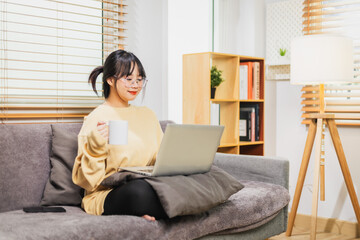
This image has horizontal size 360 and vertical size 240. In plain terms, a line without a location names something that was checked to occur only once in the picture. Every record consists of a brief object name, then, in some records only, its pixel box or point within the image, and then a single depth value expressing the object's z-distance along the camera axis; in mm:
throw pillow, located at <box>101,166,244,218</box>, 1838
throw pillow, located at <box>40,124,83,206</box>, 2176
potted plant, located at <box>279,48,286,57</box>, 3693
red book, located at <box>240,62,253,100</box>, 3533
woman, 1888
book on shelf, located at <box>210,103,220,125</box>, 3535
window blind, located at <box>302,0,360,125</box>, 3357
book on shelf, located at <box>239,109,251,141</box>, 3586
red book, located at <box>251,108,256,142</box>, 3574
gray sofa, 1671
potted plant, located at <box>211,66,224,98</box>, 3297
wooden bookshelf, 3225
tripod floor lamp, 2941
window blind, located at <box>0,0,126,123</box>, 2527
